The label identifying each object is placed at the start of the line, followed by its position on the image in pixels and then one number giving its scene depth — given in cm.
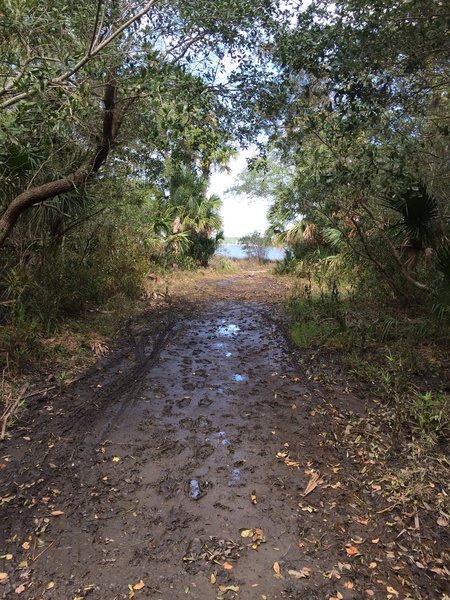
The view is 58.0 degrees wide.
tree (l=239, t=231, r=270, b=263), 2675
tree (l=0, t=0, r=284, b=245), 390
